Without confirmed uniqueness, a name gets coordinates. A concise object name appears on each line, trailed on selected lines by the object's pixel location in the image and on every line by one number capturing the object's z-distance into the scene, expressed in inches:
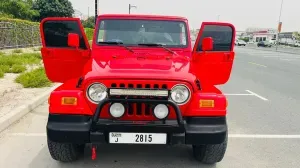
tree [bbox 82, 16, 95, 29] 2578.7
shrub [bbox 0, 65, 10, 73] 396.9
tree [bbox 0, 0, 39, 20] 1422.2
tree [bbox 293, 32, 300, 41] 3860.7
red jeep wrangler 125.7
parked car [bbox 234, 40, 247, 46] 2404.3
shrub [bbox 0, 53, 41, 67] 454.9
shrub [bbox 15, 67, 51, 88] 316.0
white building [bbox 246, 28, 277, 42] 4390.8
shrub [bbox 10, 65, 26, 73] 401.0
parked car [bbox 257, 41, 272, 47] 2340.1
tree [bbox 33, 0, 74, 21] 2043.6
